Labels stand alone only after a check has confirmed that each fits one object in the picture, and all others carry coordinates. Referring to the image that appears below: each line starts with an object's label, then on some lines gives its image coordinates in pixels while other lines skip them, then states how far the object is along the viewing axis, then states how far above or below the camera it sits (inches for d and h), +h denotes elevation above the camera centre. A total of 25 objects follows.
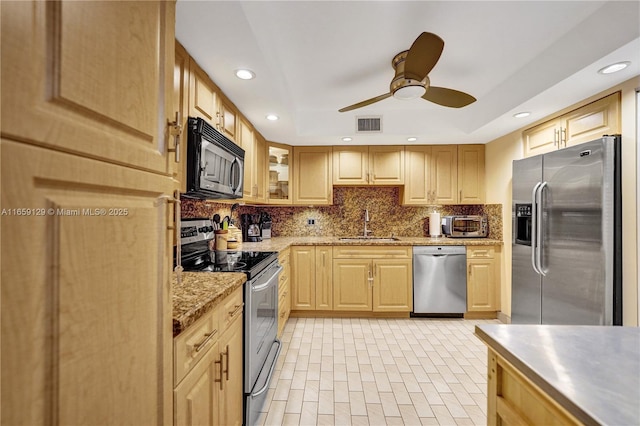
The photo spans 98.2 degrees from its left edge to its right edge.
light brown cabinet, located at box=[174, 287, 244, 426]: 35.4 -24.0
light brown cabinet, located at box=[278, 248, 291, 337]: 104.7 -31.4
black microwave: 62.5 +12.6
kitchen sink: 144.7 -13.3
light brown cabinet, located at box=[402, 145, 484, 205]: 144.3 +21.1
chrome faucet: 155.7 -4.5
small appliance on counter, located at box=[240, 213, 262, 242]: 132.6 -7.6
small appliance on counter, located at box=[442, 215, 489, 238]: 140.6 -5.9
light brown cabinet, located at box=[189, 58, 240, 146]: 66.8 +30.6
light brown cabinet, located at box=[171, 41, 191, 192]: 59.6 +26.2
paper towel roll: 149.6 -5.7
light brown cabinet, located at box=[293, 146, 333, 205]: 147.6 +20.2
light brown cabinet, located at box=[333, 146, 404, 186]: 147.1 +26.1
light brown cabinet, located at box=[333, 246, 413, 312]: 132.3 -31.0
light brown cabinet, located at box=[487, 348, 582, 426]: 23.6 -18.7
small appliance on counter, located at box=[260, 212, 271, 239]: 141.8 -5.7
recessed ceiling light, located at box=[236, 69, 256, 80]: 73.7 +37.8
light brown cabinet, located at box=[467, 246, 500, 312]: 130.9 -29.0
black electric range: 65.8 -12.7
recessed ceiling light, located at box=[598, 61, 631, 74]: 67.2 +36.9
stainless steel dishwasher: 130.6 -30.6
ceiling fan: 62.7 +37.9
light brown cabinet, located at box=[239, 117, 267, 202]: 107.5 +22.5
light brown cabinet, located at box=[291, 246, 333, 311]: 133.8 -31.1
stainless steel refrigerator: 75.3 -6.7
